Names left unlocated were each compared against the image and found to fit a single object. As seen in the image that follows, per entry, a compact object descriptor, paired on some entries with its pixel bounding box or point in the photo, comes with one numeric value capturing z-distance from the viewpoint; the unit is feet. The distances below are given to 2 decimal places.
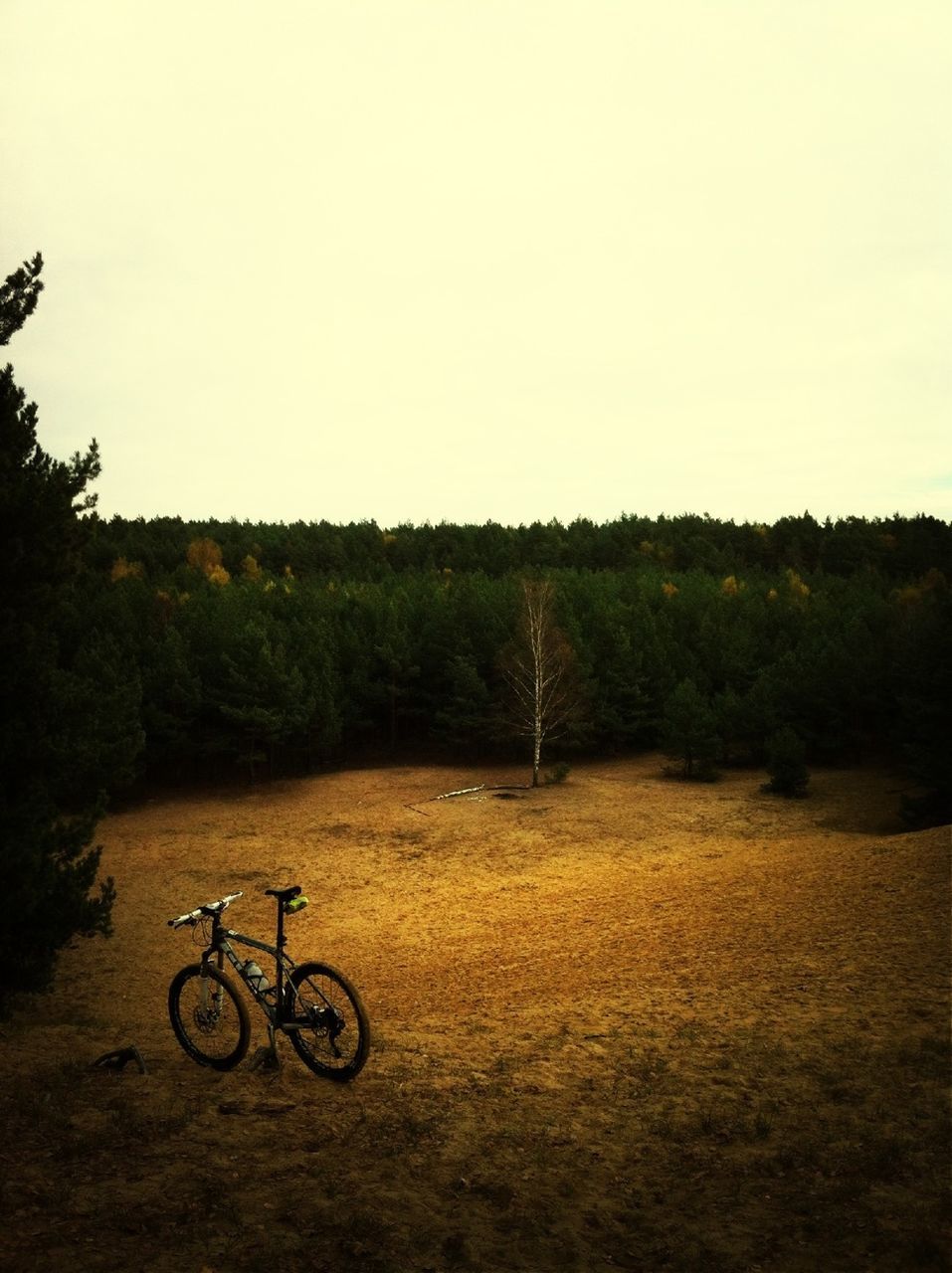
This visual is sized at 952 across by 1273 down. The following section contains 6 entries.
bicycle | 23.82
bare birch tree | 106.22
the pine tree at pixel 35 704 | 33.06
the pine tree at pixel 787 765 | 93.25
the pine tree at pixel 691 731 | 103.86
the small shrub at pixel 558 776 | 103.30
